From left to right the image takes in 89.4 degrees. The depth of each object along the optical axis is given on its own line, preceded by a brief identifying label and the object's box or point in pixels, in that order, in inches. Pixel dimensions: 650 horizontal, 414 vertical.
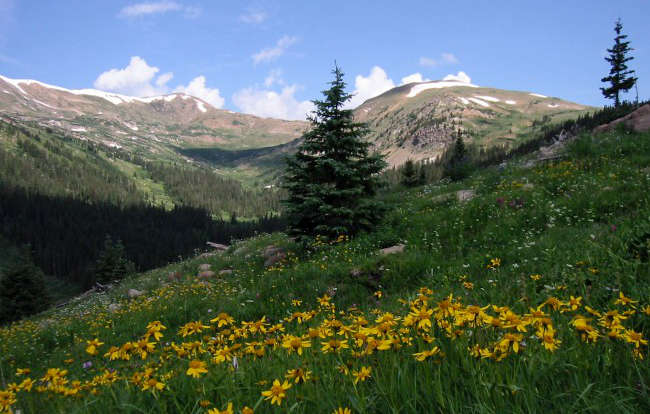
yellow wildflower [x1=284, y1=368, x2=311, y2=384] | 78.6
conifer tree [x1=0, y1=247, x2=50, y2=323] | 2203.4
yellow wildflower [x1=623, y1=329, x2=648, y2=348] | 67.0
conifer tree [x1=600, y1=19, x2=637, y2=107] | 2101.4
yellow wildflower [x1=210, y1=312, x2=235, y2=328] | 115.9
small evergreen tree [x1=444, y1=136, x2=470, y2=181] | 911.7
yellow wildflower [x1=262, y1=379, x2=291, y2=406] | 69.9
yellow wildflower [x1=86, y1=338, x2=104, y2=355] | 103.3
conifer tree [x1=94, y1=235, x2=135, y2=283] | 2947.8
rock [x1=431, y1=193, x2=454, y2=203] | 539.4
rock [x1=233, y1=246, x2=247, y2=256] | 752.7
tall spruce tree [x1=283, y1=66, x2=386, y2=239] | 483.5
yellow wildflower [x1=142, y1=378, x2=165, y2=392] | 82.5
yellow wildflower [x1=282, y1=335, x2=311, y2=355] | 93.0
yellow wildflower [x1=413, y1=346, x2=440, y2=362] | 68.8
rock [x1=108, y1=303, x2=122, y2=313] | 448.6
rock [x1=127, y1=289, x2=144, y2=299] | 573.6
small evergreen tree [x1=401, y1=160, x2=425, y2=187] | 1943.9
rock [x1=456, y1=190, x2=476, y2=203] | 500.6
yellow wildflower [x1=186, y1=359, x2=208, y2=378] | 83.8
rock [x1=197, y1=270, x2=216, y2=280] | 560.9
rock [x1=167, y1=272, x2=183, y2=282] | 661.8
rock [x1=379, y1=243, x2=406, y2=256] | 345.2
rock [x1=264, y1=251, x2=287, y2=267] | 493.1
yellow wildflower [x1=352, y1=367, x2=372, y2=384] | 73.4
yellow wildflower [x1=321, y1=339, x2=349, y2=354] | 87.6
